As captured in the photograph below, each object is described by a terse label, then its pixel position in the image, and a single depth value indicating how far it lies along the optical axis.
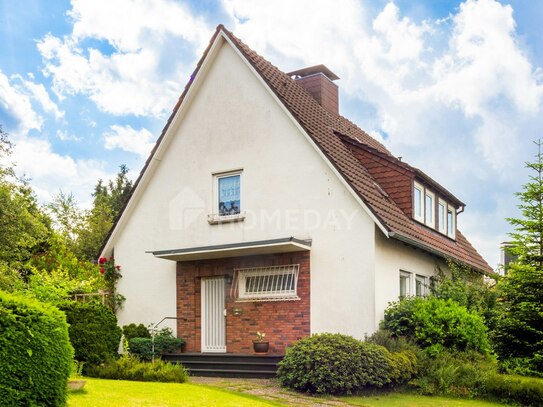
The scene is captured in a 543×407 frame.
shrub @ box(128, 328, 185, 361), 16.84
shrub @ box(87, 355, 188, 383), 13.25
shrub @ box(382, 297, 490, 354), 14.76
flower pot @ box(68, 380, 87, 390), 9.71
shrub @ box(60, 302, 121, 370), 14.44
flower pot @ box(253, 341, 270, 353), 16.12
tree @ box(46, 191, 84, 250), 43.22
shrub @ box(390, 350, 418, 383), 13.02
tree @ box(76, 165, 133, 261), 41.47
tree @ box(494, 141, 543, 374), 14.22
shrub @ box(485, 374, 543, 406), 12.34
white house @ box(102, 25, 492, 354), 15.75
